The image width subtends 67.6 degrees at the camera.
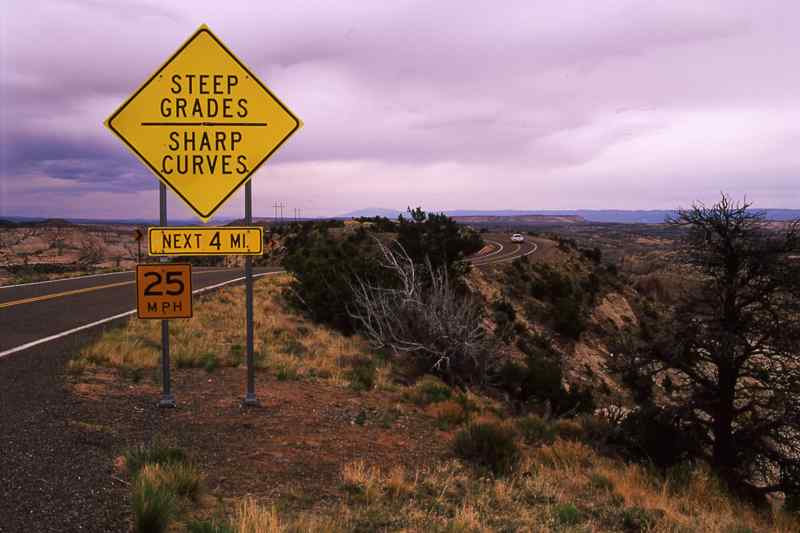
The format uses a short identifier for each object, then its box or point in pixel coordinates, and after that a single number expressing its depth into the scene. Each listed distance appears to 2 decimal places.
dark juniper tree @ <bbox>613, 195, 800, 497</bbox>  9.34
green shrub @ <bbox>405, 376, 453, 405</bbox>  9.20
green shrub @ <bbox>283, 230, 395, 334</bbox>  15.73
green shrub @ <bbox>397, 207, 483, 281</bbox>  21.25
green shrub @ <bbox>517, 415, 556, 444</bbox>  8.00
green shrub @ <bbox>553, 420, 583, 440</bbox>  8.71
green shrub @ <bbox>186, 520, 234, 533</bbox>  3.91
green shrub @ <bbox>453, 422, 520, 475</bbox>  6.45
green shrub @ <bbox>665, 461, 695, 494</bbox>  7.15
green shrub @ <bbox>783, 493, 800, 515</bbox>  8.30
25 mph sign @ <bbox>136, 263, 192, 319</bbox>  6.73
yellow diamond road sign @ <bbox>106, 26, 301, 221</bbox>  6.55
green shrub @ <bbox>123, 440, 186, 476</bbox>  5.00
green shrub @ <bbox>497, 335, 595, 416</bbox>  13.60
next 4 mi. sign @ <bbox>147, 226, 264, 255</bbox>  6.61
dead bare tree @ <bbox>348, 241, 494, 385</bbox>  12.19
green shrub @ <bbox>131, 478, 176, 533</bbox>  3.88
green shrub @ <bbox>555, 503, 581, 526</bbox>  5.04
